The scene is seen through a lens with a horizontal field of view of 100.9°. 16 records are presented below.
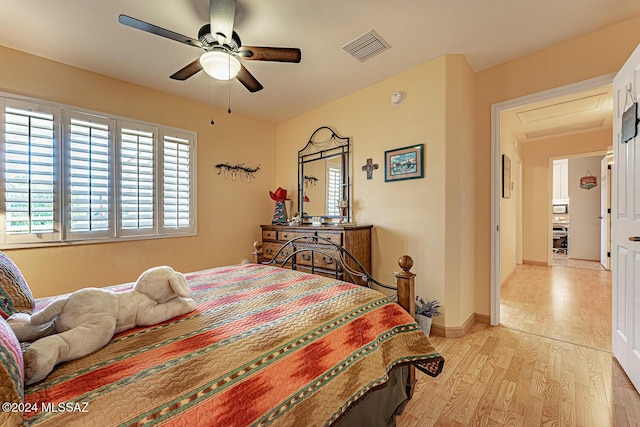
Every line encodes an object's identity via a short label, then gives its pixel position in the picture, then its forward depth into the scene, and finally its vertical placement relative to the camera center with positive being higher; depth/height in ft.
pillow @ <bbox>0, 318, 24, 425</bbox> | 1.76 -1.20
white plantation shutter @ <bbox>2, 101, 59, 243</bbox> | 7.30 +1.18
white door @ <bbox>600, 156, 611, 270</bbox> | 15.40 -0.17
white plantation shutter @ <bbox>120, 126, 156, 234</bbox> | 9.15 +1.13
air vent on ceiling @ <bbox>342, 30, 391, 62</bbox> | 7.06 +4.70
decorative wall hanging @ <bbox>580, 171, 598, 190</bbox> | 18.31 +2.19
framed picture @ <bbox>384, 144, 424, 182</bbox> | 8.52 +1.68
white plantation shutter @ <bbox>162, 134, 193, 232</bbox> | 10.11 +1.21
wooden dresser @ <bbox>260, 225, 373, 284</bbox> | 8.93 -0.95
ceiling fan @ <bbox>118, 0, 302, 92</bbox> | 5.07 +3.59
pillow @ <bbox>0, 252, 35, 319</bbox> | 3.56 -1.16
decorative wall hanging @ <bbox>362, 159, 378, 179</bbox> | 9.90 +1.72
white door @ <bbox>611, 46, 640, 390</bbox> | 5.50 -0.42
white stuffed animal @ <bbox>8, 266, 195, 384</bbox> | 2.37 -1.19
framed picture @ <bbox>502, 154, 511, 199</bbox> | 12.71 +1.83
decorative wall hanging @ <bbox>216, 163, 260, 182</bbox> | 11.74 +1.97
